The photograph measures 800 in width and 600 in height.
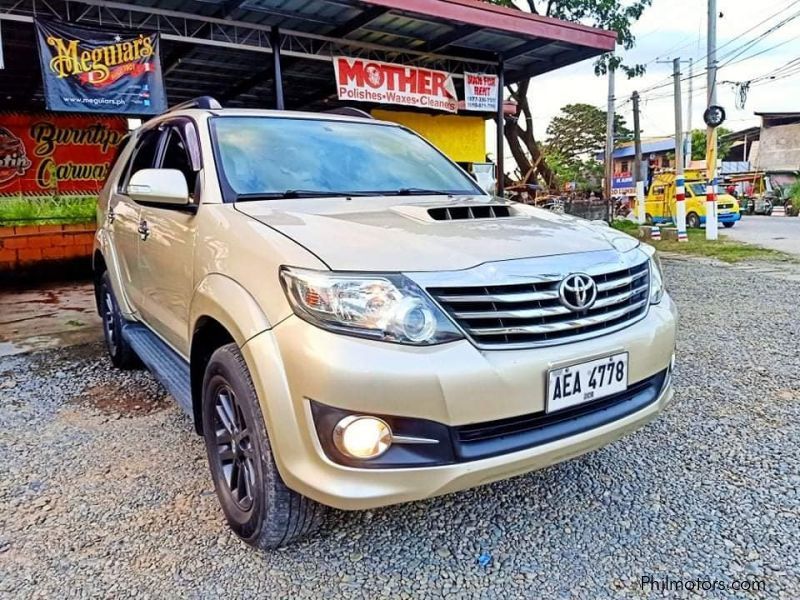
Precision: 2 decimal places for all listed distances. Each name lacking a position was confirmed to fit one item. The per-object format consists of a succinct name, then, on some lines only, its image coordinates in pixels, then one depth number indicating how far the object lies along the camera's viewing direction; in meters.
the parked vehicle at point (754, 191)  29.20
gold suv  1.69
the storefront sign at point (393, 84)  8.04
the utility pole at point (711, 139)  12.94
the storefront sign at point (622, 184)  29.20
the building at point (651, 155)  42.81
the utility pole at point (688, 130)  22.36
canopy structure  6.80
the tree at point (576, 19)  14.68
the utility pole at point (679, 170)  12.44
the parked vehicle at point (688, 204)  18.77
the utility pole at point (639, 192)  17.34
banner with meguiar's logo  6.16
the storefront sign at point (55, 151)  9.89
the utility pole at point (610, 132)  22.50
